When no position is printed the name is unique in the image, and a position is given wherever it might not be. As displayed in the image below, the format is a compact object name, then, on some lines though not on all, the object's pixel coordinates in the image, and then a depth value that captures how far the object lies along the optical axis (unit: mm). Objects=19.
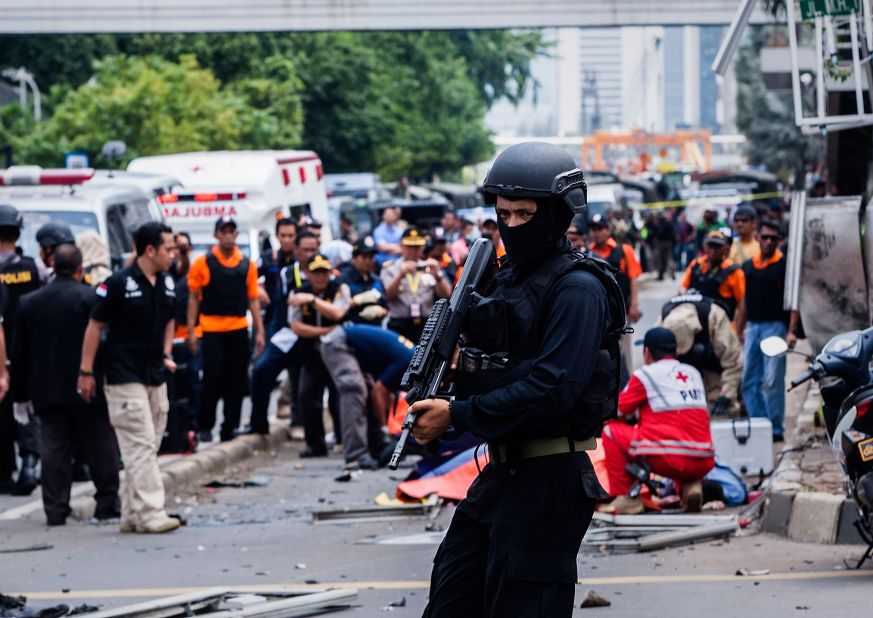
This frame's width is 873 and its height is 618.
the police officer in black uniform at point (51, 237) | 20151
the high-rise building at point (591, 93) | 197947
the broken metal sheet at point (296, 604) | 12046
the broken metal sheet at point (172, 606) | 12006
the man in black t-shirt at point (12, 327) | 19819
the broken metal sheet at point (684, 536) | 15027
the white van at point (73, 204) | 25209
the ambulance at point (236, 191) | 32636
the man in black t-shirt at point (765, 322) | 21429
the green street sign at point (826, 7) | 20311
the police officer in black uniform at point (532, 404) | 7660
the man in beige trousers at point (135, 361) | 16664
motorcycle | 12651
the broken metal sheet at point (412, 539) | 15959
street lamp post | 66444
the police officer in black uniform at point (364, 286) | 22387
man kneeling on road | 16398
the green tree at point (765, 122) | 99506
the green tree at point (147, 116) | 53080
